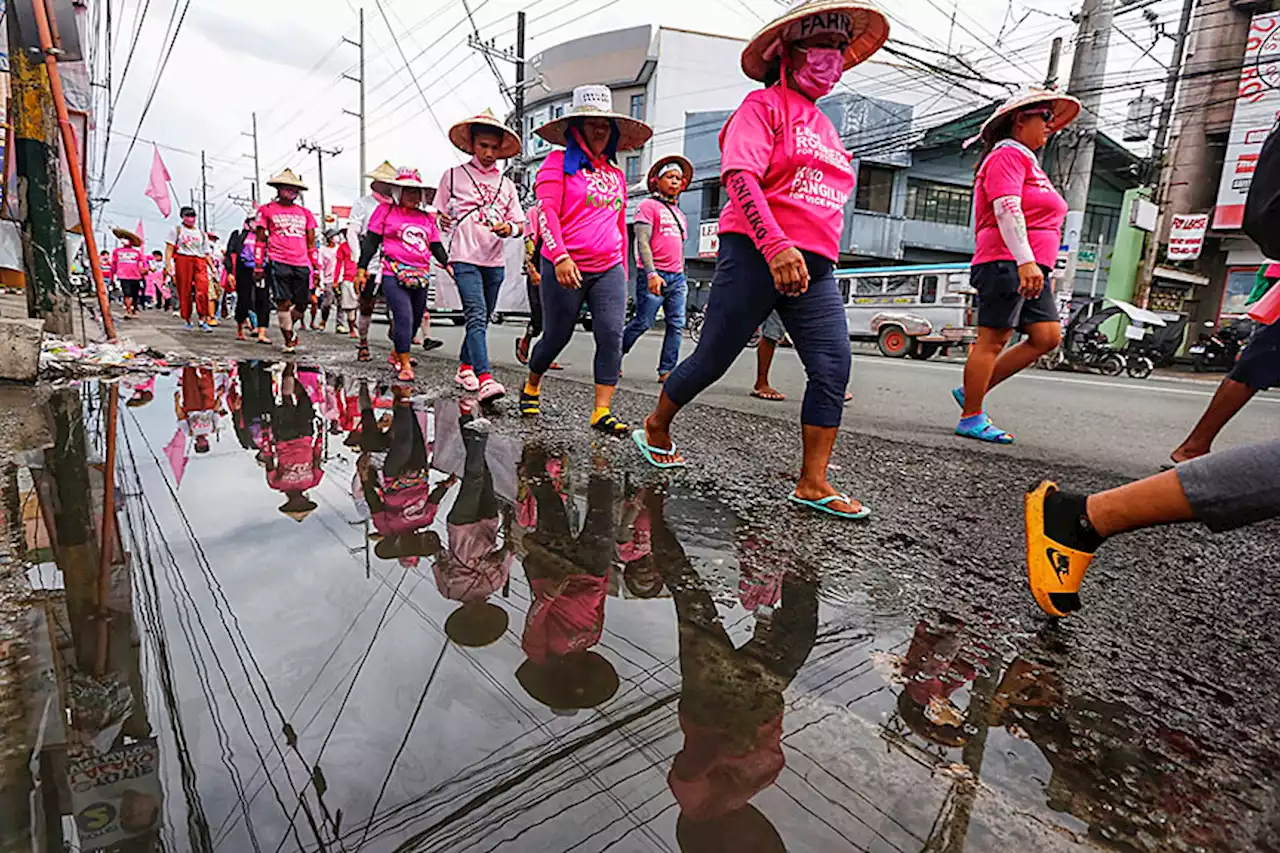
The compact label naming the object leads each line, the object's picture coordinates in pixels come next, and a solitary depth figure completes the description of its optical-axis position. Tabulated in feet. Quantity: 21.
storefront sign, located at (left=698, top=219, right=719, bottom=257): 97.66
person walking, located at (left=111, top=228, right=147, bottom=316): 55.36
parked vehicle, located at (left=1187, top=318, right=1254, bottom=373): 45.78
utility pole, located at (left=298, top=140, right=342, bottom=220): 144.36
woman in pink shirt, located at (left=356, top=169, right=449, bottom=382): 18.99
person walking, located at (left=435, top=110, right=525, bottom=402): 16.01
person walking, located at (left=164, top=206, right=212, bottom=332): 34.88
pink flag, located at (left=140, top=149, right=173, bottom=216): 51.21
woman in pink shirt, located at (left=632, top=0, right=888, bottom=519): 8.11
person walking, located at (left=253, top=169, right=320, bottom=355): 25.68
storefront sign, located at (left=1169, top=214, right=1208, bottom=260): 58.54
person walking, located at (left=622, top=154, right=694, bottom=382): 19.62
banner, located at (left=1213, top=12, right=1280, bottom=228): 55.06
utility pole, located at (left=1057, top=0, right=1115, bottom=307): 38.63
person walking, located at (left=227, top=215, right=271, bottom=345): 29.32
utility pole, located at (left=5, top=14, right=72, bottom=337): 17.89
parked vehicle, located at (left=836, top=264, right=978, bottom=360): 51.67
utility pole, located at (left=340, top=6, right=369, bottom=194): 102.00
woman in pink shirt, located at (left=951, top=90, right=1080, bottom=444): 12.29
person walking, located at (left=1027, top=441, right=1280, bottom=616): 4.67
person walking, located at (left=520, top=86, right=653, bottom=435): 12.48
